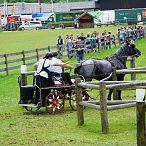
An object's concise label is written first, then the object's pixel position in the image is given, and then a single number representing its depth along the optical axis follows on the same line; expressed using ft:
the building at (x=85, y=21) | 283.18
